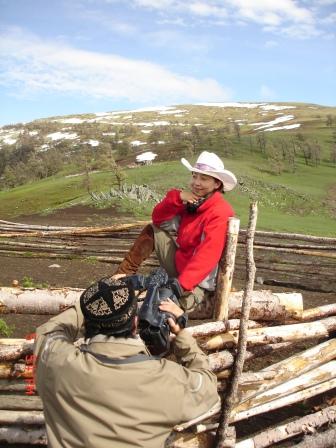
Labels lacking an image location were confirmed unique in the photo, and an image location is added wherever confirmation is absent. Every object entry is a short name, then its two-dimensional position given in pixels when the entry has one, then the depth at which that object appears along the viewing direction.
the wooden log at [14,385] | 4.14
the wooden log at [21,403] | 4.16
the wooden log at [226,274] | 4.23
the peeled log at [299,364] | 4.20
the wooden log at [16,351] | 3.68
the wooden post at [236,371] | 3.83
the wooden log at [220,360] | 3.87
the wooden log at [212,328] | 4.00
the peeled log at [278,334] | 4.07
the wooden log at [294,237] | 10.72
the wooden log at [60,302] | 4.63
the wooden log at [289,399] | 4.18
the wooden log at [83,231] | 11.03
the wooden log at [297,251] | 11.08
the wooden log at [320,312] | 5.10
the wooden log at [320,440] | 4.30
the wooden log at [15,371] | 3.75
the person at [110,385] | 2.35
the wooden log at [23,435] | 3.98
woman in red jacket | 4.13
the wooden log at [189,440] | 3.72
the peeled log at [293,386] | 4.21
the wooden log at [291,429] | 4.25
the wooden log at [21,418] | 4.01
